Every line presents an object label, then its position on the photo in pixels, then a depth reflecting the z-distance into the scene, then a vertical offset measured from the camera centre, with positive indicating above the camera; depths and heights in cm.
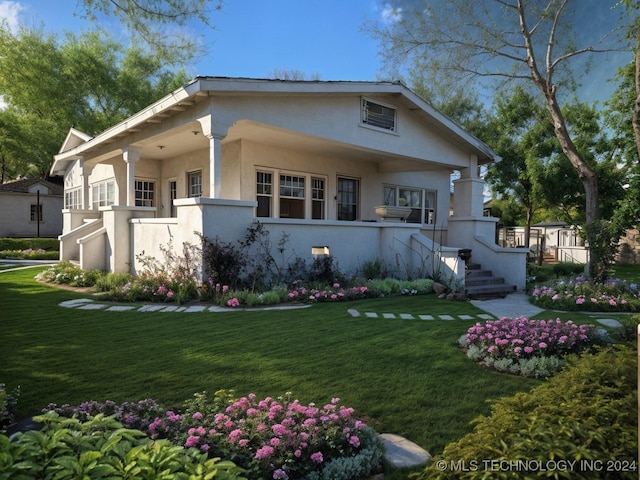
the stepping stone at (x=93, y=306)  719 -146
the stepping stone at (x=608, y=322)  640 -149
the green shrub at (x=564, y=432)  169 -95
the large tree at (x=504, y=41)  1176 +578
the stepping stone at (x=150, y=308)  707 -145
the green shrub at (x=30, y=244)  1945 -94
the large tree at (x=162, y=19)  630 +333
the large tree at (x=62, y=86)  2499 +908
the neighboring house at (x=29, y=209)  2397 +96
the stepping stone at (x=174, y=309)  704 -144
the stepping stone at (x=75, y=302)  742 -145
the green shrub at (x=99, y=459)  154 -95
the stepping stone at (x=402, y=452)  253 -144
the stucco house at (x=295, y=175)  869 +165
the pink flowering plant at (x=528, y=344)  416 -129
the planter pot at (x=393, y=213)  1145 +44
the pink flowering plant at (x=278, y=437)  232 -128
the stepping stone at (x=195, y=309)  698 -144
